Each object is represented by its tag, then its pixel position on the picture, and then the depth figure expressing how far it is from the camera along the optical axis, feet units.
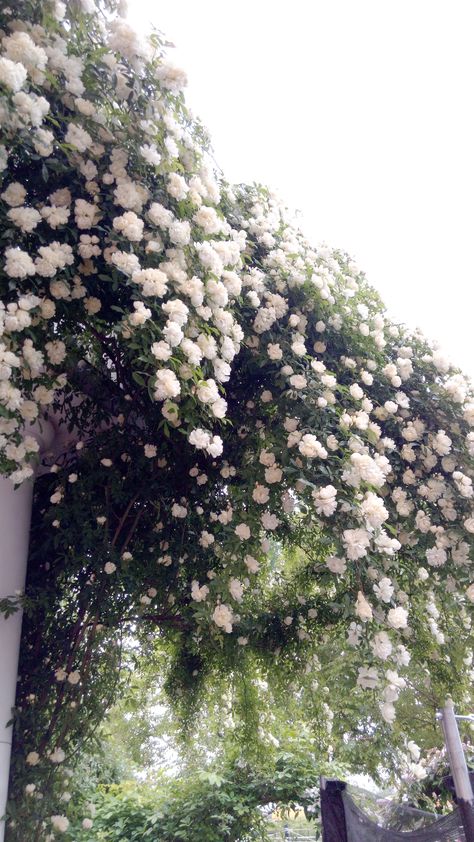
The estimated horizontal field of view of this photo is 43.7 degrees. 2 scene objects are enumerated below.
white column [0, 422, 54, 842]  7.12
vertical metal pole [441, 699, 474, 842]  7.33
